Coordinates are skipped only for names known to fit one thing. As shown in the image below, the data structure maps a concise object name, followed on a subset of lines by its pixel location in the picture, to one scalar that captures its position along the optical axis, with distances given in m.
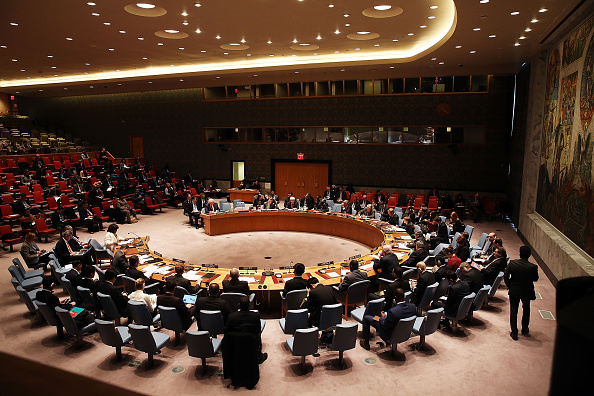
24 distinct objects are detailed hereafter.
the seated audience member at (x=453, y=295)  6.90
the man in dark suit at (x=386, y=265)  8.16
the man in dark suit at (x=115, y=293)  6.82
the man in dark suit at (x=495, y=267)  7.58
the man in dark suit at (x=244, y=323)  5.28
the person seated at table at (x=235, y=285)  7.06
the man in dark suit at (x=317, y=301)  6.46
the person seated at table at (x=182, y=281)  7.29
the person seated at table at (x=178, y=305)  6.38
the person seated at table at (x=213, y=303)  6.20
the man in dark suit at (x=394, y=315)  6.07
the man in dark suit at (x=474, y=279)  7.30
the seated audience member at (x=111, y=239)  10.04
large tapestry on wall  7.73
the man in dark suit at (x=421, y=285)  7.24
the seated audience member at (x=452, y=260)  8.10
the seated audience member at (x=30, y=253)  9.54
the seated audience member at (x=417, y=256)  8.73
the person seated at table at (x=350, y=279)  7.47
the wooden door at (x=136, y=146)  26.03
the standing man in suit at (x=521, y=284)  6.68
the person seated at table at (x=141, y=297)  6.71
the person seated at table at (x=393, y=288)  6.81
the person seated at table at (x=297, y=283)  7.08
